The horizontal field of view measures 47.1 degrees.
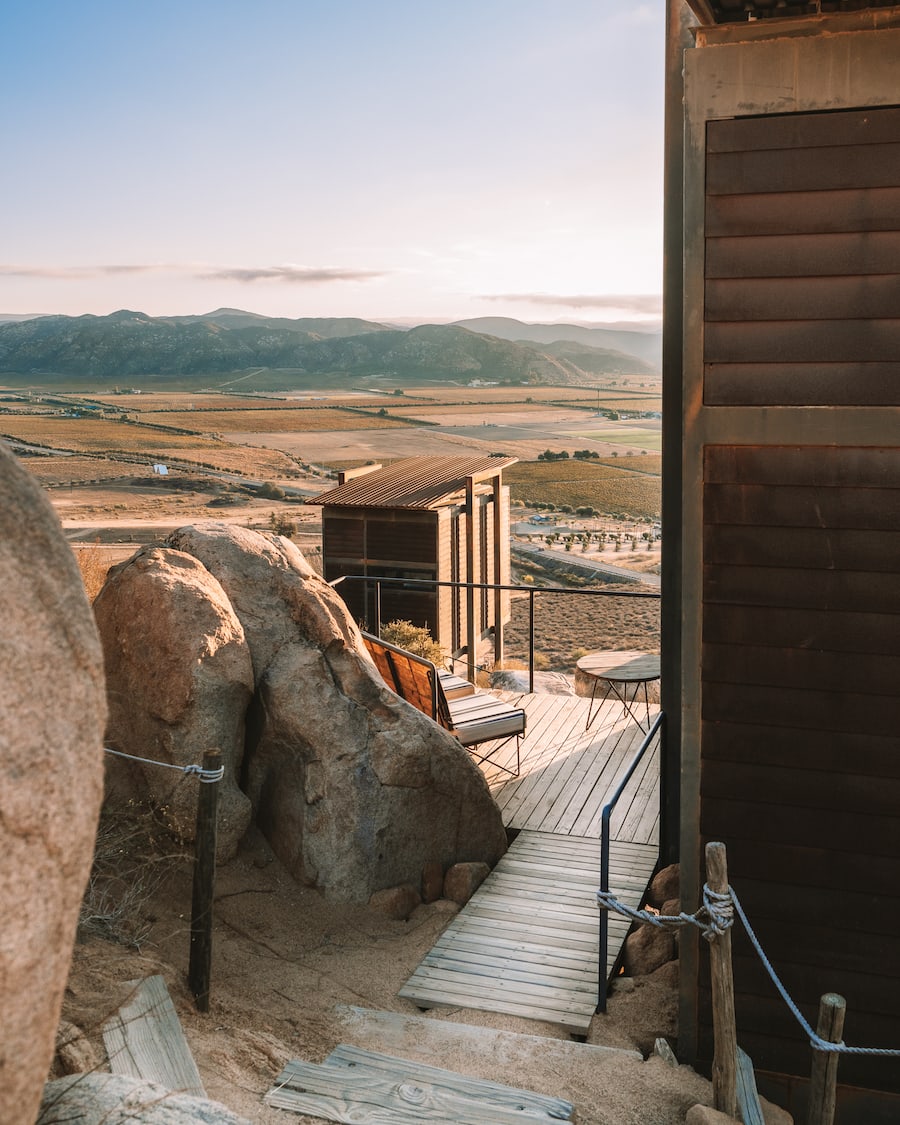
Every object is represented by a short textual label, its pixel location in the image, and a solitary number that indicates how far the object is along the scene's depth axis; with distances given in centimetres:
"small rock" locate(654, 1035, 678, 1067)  499
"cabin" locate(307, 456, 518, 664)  1845
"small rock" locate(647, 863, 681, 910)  681
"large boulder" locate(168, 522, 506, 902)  657
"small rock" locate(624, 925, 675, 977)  609
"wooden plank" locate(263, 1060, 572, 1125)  400
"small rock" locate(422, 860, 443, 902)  688
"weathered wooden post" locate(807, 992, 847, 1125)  400
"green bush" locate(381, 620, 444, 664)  1437
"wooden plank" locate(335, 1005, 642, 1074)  489
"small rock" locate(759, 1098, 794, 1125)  473
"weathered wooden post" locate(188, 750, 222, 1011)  496
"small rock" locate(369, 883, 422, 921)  654
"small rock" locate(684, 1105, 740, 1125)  419
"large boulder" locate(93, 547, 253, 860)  633
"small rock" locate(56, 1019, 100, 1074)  358
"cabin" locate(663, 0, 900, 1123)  455
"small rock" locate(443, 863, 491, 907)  687
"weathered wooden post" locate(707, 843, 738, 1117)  434
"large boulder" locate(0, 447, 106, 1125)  217
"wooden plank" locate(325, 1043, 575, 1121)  422
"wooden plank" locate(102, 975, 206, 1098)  379
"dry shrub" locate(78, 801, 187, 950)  519
